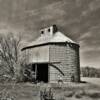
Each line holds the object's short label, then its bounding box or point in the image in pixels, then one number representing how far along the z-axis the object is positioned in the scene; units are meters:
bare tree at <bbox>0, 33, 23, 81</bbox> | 12.81
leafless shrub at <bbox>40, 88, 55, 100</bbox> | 11.21
